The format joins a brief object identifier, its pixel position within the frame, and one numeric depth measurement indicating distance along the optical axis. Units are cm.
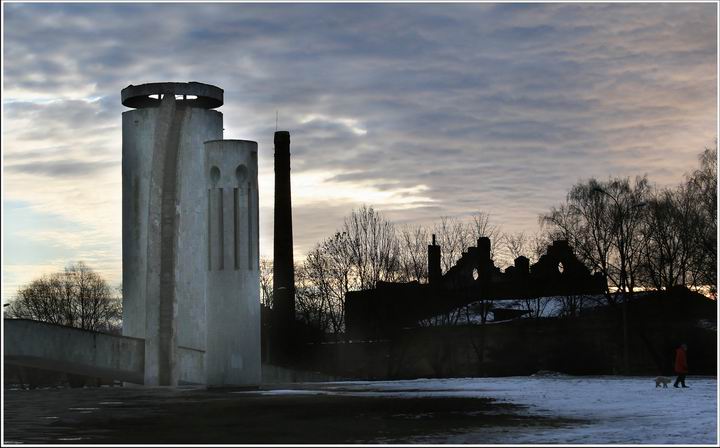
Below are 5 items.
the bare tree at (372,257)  7925
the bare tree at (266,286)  9666
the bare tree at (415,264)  8000
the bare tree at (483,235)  8138
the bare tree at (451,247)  8112
